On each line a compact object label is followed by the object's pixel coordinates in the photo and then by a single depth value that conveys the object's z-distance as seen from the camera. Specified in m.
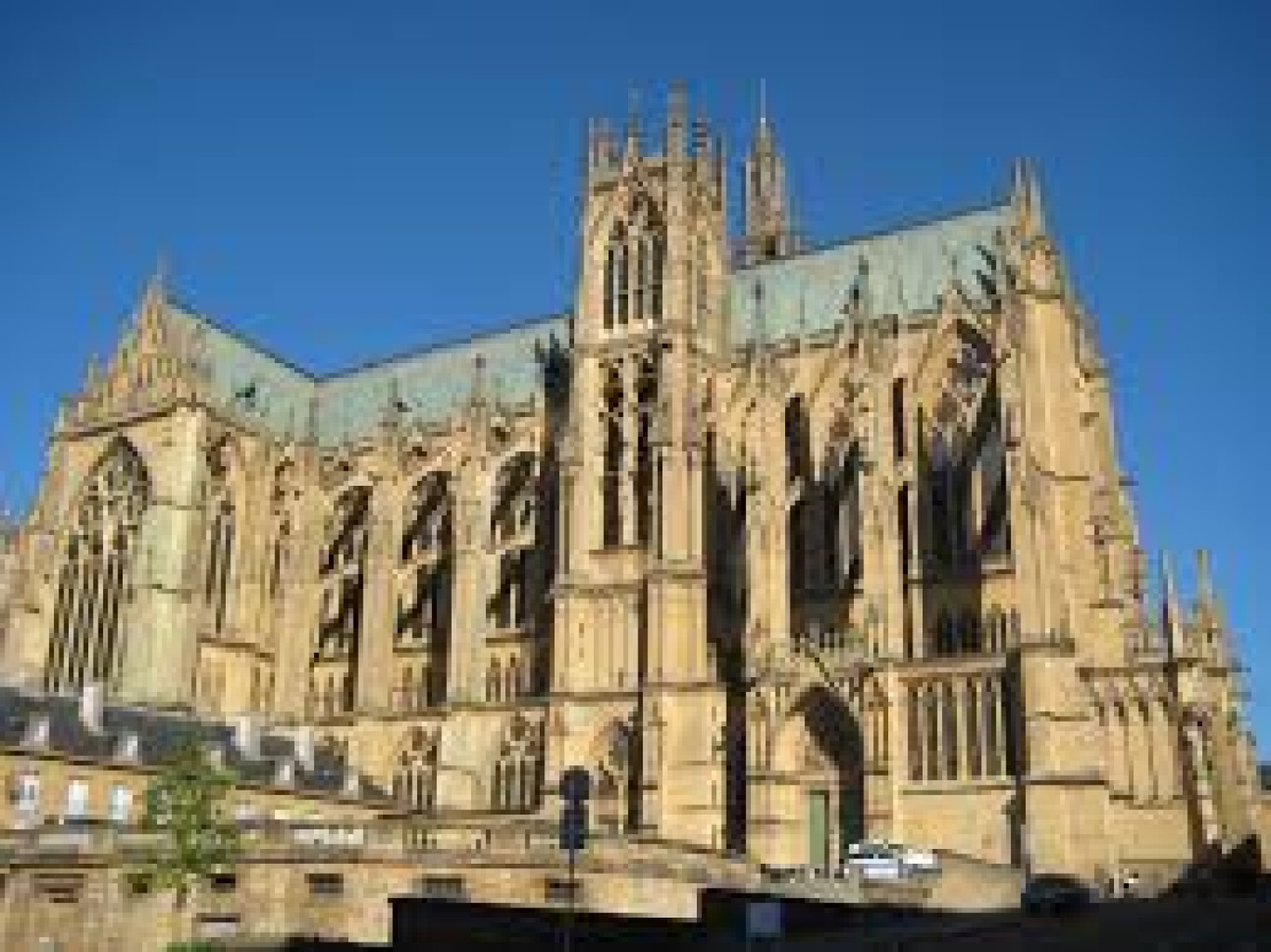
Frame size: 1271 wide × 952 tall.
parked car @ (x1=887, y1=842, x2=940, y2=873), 37.31
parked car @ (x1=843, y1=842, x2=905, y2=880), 37.81
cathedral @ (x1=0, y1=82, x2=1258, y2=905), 46.34
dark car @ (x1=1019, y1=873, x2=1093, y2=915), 31.80
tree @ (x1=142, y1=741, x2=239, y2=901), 37.22
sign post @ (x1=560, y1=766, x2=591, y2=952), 18.67
